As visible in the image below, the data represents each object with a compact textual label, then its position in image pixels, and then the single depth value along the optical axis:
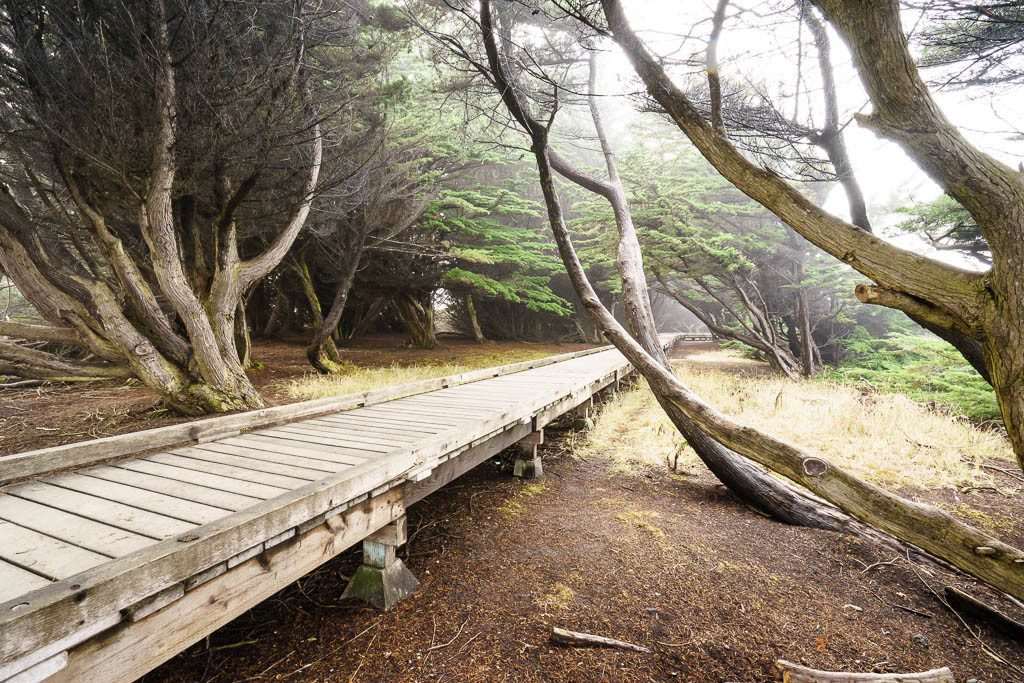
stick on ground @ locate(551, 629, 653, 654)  2.39
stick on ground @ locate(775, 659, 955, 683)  1.84
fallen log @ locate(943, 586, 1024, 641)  2.41
